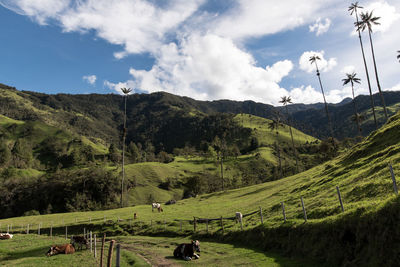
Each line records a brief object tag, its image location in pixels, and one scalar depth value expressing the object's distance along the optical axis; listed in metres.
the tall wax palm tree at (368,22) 70.11
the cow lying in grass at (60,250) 24.03
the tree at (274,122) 119.07
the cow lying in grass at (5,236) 38.03
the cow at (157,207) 67.01
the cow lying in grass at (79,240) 26.52
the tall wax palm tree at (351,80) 97.26
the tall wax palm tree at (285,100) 111.81
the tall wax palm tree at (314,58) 103.19
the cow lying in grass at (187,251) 23.17
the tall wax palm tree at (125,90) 98.94
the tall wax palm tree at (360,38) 74.75
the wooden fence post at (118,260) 8.27
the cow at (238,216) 34.94
